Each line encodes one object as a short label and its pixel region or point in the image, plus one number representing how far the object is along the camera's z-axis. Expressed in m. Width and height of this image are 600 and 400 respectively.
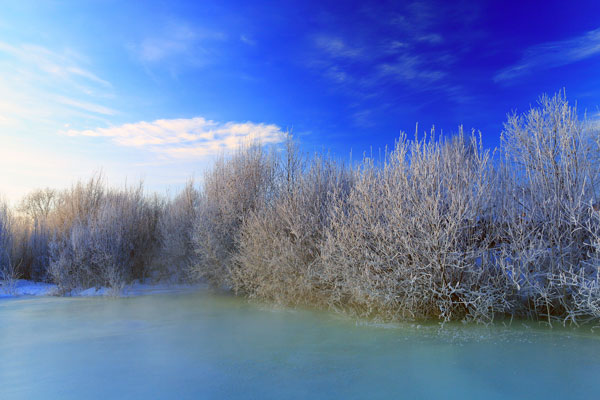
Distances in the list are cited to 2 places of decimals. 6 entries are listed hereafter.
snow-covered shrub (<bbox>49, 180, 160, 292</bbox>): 14.36
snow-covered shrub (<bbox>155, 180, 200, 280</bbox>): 16.17
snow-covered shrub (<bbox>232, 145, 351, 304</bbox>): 9.84
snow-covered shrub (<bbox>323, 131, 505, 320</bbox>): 7.18
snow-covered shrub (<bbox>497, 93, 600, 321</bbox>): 7.42
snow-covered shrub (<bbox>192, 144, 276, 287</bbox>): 13.17
